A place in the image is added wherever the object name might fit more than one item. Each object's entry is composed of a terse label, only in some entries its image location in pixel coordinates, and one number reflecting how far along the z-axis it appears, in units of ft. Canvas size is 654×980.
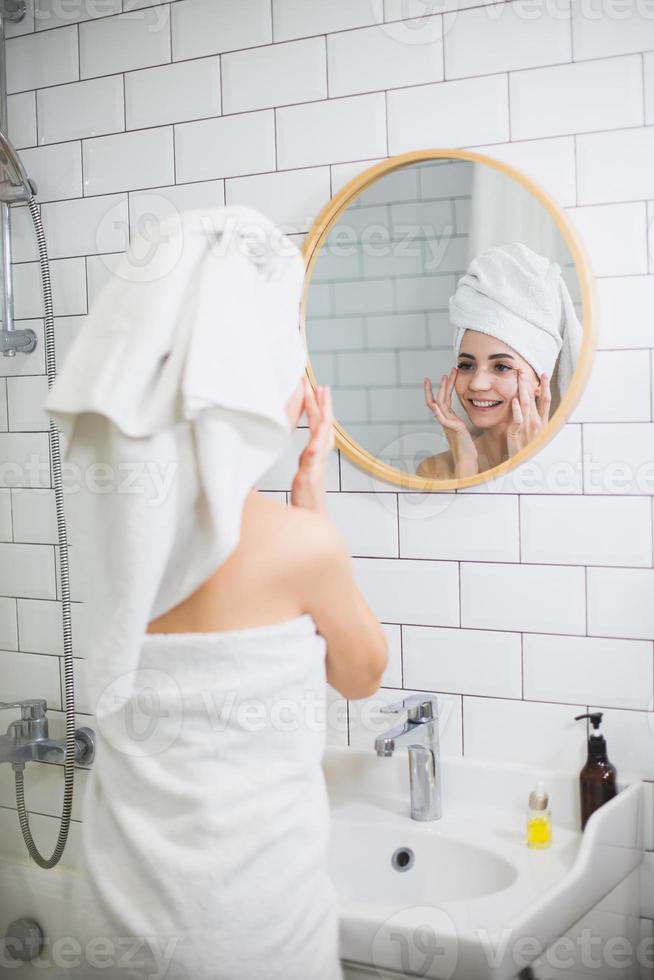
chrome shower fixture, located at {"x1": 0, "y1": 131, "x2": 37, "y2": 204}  5.15
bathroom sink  3.46
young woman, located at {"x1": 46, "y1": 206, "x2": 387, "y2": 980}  2.91
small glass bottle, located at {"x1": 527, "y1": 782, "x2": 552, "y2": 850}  4.25
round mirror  4.35
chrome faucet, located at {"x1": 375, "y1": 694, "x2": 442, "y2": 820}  4.52
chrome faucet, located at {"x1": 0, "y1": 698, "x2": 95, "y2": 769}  5.34
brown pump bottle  4.26
